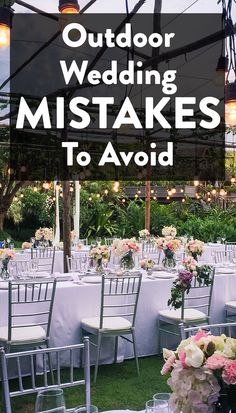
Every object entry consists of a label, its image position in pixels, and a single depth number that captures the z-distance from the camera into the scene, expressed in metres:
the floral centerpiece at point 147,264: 6.25
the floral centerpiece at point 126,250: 6.04
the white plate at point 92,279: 5.33
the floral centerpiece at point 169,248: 6.60
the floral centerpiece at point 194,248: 6.66
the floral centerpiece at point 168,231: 8.04
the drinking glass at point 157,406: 1.84
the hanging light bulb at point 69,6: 4.21
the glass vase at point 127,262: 6.15
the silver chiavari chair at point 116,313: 4.80
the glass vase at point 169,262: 6.59
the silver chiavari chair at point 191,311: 5.23
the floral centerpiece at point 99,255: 6.16
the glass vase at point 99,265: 6.15
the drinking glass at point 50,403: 1.79
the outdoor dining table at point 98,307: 5.01
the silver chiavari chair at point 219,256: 8.62
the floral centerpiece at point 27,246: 8.32
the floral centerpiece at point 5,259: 5.80
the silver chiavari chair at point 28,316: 4.38
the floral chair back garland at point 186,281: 4.84
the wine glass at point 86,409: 1.83
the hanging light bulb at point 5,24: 3.81
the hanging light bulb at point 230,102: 4.02
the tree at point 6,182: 15.63
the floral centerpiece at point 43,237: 9.22
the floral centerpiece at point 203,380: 1.49
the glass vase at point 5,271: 5.83
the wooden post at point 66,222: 8.03
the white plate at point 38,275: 6.12
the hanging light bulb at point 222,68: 4.38
